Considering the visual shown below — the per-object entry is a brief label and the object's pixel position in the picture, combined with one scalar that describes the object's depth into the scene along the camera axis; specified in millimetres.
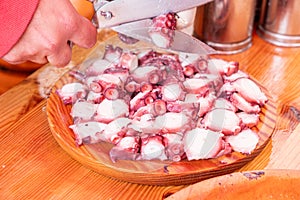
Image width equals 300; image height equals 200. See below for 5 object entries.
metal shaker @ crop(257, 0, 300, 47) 1027
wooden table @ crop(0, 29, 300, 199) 816
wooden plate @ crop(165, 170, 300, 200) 735
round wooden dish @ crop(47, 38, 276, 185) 808
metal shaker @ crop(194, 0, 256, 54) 1003
